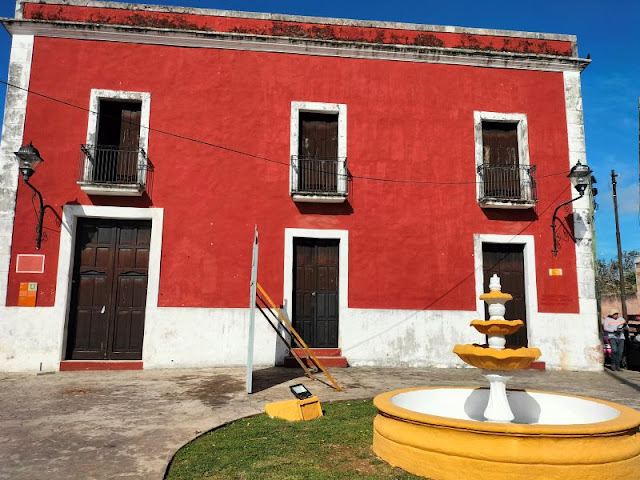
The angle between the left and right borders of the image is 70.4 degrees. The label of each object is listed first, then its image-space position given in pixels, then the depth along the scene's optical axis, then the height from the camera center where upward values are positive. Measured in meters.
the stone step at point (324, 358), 9.30 -1.26
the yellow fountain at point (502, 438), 3.38 -1.09
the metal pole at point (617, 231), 16.55 +2.75
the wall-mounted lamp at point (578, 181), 9.99 +2.66
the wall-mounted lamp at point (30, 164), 8.56 +2.45
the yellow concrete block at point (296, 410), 5.57 -1.40
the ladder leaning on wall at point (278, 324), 8.69 -0.58
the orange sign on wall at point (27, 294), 8.92 -0.04
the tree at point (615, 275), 28.25 +1.96
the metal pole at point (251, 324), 7.02 -0.45
